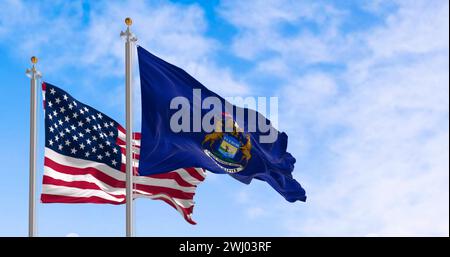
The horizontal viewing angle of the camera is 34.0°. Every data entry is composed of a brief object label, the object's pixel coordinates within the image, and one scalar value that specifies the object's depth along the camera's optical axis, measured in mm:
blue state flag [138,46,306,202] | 17938
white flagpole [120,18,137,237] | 16938
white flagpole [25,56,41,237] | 18781
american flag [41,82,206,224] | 18656
